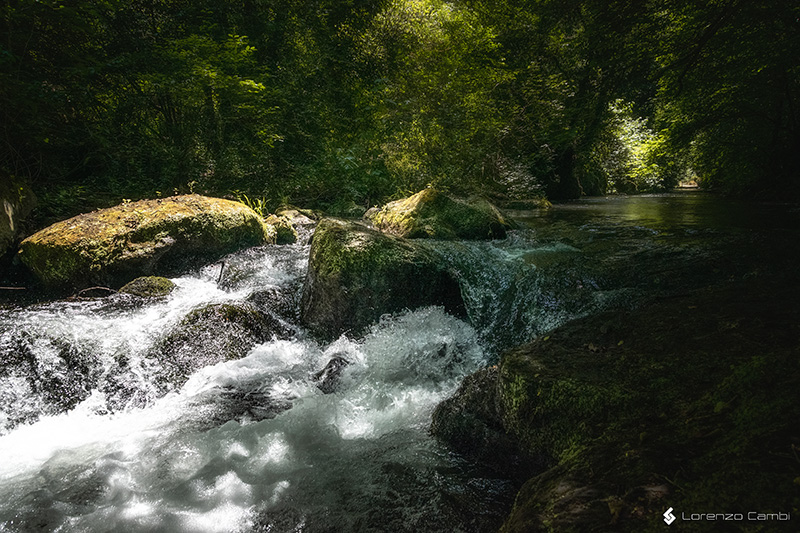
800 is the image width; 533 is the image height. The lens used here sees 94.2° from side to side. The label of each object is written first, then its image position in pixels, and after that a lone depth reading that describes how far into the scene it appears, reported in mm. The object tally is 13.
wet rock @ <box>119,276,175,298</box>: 5316
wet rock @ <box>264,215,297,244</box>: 8109
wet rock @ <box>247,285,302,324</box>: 5466
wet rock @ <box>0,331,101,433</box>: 3504
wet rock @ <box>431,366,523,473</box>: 2443
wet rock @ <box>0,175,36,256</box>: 5751
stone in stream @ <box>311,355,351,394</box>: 4113
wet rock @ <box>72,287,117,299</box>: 5379
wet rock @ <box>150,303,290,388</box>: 4223
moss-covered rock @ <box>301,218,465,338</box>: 4988
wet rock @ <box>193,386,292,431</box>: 3508
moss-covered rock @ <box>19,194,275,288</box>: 5484
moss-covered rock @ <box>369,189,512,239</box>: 7449
